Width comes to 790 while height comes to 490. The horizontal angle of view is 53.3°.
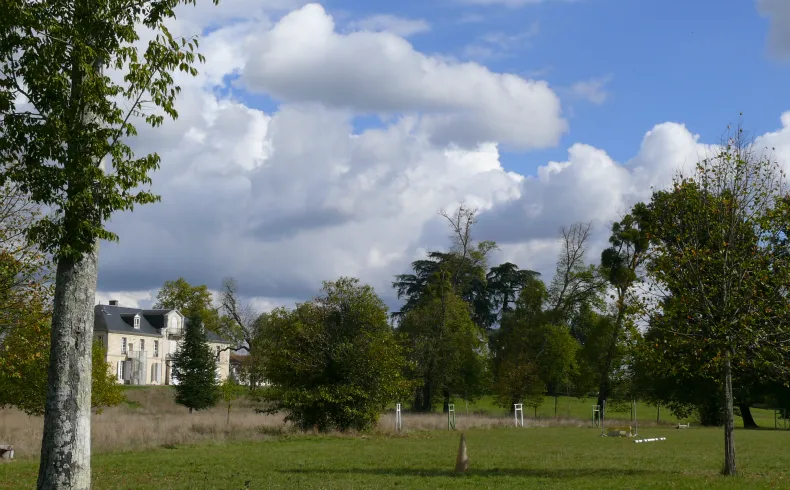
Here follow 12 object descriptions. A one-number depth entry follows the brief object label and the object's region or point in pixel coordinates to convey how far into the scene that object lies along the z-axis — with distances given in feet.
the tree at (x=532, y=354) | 188.96
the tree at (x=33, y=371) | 73.41
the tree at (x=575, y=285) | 201.77
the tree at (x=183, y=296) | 325.01
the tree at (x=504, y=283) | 255.91
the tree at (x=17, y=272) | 66.49
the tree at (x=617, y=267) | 164.14
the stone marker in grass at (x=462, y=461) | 64.64
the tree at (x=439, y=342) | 187.42
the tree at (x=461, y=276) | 194.30
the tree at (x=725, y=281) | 61.72
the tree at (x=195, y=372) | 188.14
